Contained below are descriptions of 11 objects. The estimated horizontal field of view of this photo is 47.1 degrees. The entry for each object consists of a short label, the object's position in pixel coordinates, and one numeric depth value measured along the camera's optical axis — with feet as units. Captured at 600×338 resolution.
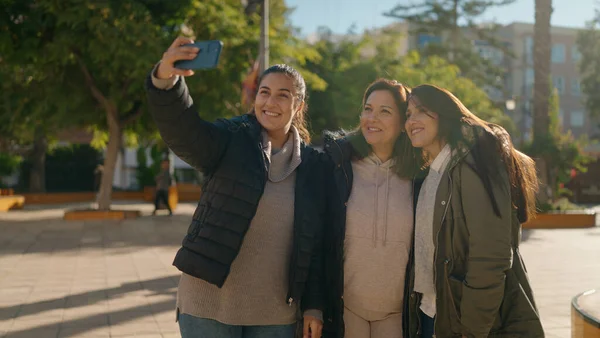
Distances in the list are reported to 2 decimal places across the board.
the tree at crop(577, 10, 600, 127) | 152.56
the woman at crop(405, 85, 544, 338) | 8.86
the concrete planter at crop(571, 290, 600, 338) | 11.24
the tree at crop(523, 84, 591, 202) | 63.46
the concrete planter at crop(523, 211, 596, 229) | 58.13
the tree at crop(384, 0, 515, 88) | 133.59
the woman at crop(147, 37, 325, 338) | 8.91
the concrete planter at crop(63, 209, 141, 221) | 59.82
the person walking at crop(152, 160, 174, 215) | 65.98
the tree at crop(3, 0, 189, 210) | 51.11
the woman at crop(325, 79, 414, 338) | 10.17
